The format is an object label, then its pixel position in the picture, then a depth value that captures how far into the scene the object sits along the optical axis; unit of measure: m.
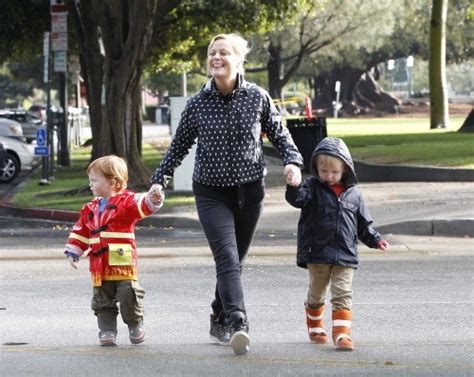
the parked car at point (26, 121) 56.38
